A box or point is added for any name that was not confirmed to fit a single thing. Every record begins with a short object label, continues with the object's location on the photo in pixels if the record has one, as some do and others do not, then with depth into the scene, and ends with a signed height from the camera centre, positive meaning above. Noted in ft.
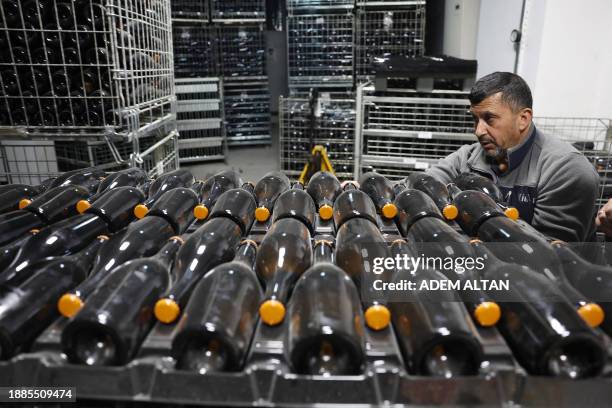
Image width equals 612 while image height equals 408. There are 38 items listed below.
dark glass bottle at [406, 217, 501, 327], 2.19 -1.12
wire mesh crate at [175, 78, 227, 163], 18.49 -1.65
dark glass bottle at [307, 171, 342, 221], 3.92 -1.04
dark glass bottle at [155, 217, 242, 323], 2.25 -1.13
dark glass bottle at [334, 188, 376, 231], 3.31 -1.02
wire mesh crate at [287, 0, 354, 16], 16.21 +2.70
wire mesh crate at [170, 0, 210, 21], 17.99 +2.85
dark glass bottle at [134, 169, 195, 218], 3.91 -1.01
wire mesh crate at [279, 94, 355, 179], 14.93 -1.76
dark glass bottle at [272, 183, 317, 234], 3.33 -1.02
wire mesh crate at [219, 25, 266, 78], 19.27 +1.21
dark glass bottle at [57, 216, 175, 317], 2.50 -1.14
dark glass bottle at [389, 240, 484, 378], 1.98 -1.21
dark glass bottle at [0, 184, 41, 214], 3.83 -1.05
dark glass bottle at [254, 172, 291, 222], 3.81 -1.04
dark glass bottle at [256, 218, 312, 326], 2.53 -1.13
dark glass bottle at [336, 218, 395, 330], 2.19 -1.14
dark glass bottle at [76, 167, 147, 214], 4.14 -1.00
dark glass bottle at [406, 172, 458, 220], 3.40 -1.01
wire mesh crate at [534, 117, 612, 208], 7.98 -1.28
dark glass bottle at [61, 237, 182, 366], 2.04 -1.16
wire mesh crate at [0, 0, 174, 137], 7.48 +0.21
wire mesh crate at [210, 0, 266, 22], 18.54 +2.88
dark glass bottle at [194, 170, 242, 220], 3.84 -1.00
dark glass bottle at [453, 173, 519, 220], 3.69 -1.03
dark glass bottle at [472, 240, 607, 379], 1.95 -1.19
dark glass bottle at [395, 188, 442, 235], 3.32 -1.03
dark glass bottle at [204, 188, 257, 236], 3.33 -1.01
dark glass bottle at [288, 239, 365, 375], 1.95 -1.14
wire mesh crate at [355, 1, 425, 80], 15.72 +1.66
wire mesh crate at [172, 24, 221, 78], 18.63 +1.22
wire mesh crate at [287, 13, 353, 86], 16.75 +1.11
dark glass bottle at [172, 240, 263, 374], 2.00 -1.16
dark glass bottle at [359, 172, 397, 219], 3.56 -1.05
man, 5.21 -1.16
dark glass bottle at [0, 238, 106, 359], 2.15 -1.16
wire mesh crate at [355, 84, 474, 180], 10.64 -1.29
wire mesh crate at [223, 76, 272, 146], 20.20 -1.54
